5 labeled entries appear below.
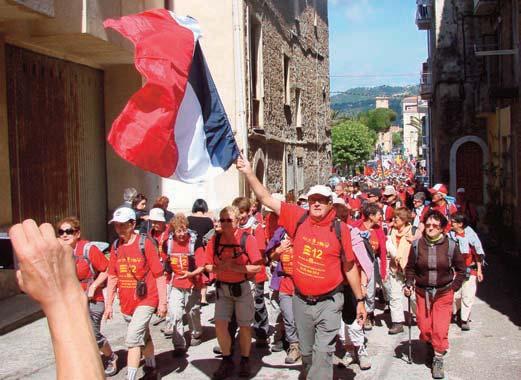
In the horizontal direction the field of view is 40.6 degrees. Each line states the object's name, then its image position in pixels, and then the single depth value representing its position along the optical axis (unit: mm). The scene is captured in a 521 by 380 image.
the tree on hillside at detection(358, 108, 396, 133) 125188
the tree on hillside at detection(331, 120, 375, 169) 64562
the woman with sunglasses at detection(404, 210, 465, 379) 7105
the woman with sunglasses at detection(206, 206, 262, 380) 7156
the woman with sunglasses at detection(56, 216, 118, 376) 6730
